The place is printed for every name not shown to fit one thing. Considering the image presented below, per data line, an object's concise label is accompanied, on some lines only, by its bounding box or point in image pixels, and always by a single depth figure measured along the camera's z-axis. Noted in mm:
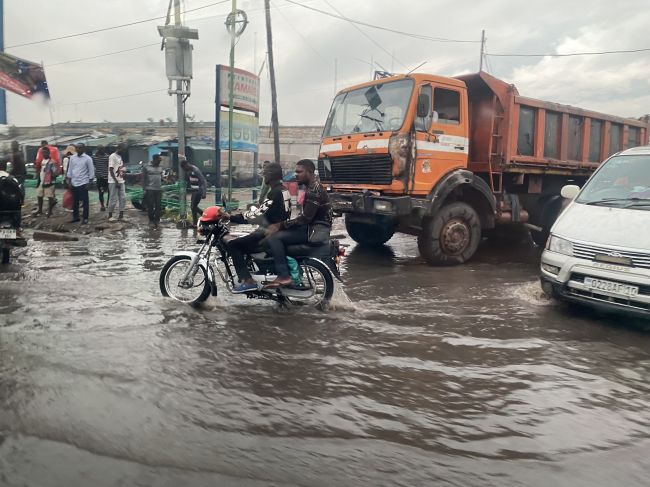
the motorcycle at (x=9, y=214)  7512
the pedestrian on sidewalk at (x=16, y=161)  9128
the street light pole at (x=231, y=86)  14664
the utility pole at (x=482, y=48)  29502
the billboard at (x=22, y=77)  13843
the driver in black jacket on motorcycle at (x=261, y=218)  5465
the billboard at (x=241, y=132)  15337
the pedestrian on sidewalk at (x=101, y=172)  13781
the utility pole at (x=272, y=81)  18906
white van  4789
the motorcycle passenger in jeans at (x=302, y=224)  5402
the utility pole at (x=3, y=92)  13859
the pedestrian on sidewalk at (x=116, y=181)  11992
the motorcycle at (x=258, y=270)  5508
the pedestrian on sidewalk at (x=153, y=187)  11945
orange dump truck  7754
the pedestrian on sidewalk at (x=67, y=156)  12208
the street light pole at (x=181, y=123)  12273
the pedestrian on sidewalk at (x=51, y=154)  12598
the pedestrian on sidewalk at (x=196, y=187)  11703
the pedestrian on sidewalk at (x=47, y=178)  12422
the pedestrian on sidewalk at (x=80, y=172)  11438
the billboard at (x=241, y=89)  14805
